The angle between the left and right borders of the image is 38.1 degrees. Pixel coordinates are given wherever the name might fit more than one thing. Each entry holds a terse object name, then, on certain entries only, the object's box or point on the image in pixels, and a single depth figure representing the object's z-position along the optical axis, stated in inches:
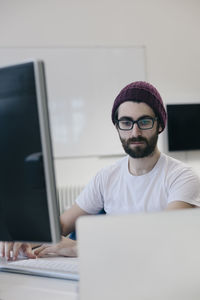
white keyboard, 28.5
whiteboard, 117.1
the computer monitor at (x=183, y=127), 122.7
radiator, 116.2
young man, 37.7
